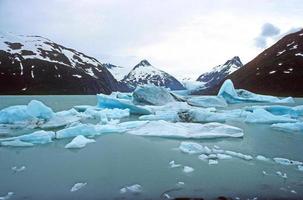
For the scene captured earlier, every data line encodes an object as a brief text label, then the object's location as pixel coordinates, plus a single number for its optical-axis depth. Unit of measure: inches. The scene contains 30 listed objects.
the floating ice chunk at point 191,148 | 372.0
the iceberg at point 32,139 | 429.6
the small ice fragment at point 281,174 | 281.0
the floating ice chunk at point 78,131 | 478.3
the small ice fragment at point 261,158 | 344.8
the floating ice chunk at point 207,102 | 1200.8
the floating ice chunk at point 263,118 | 694.5
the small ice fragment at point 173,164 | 311.3
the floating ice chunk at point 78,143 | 406.9
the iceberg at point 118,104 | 858.0
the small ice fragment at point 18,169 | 300.8
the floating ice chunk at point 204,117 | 700.7
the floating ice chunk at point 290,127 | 590.9
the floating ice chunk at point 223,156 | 346.4
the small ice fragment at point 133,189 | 234.5
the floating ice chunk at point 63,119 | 622.8
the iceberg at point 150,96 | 1075.9
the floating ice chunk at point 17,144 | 423.8
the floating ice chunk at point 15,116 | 634.2
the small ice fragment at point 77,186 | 238.8
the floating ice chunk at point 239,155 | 352.0
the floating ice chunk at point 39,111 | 663.8
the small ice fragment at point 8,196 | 219.9
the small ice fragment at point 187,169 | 290.7
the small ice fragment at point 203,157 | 343.4
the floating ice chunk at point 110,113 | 783.7
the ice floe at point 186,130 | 480.7
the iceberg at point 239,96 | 1445.6
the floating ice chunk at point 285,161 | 329.8
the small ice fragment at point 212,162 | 321.9
